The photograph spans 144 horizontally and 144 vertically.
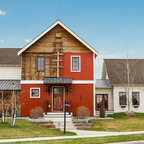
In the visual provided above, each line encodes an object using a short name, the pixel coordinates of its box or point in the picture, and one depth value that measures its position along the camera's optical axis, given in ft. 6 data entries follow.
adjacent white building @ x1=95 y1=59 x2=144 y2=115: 92.84
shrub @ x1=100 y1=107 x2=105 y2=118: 80.56
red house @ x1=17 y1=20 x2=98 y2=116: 78.95
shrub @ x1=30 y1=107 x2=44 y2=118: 71.41
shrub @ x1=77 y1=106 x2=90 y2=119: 72.23
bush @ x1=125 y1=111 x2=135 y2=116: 84.85
